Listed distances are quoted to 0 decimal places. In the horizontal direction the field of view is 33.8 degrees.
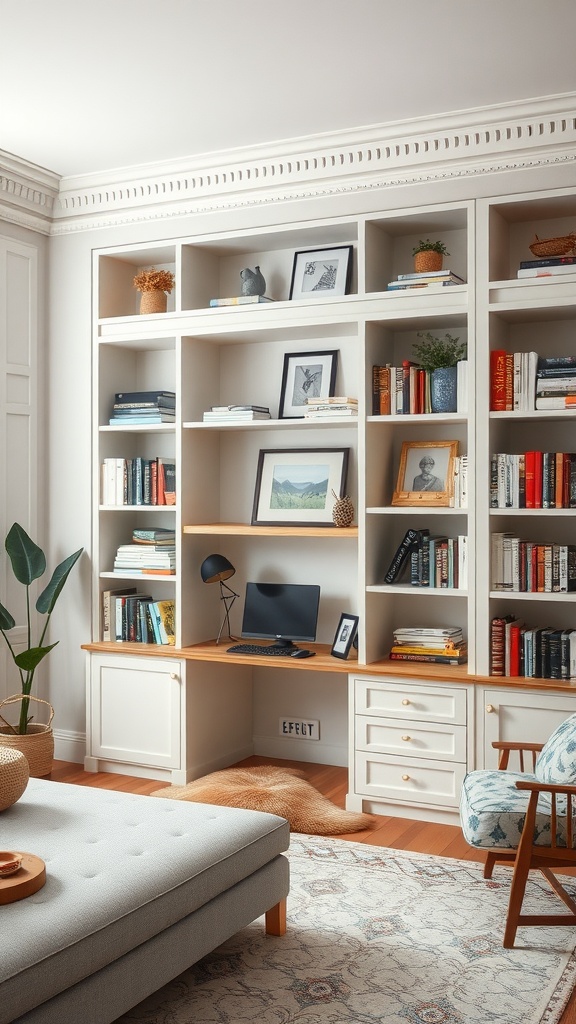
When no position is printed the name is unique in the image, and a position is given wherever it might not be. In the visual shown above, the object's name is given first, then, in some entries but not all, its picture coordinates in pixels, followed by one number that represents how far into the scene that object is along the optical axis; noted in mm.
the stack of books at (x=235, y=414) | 4605
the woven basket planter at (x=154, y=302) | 4871
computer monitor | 4637
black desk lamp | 4641
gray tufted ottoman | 2105
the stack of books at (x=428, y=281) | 4117
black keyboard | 4473
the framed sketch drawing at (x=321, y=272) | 4496
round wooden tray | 2230
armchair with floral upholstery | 2896
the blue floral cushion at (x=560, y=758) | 3051
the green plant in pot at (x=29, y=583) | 4645
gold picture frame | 4281
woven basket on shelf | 3930
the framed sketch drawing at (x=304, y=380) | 4699
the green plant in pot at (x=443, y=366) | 4145
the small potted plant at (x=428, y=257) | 4180
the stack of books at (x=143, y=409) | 4855
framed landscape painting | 4625
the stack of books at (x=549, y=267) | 3879
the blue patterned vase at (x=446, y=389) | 4141
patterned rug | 2578
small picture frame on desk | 4352
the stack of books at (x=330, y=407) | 4371
